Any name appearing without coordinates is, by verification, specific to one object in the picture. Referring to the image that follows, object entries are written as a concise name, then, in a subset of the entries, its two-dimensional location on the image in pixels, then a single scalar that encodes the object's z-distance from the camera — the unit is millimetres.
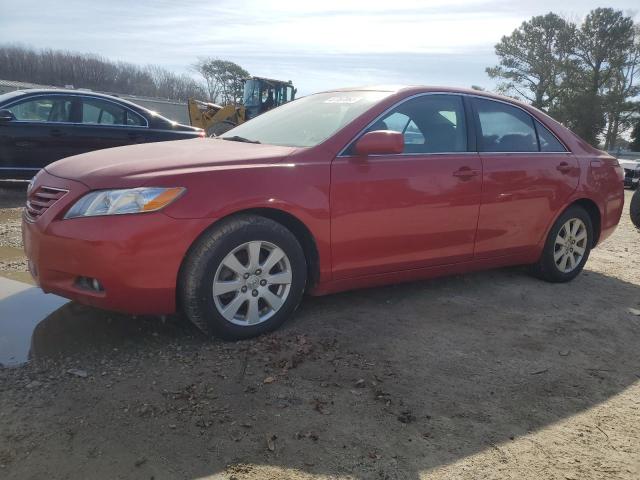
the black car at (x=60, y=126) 7223
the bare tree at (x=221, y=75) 68875
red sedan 2852
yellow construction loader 20391
